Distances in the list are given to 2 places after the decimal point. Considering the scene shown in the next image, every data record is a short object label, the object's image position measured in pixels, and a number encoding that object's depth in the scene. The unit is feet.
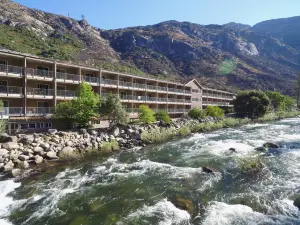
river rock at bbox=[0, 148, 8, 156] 65.11
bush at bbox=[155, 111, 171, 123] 142.09
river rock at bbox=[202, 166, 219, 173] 57.85
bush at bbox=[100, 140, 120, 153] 82.33
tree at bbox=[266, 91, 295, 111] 301.84
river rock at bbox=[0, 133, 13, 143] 71.95
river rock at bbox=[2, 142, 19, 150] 68.54
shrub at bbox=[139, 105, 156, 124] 125.18
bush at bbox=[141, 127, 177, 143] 100.64
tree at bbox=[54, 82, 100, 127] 96.58
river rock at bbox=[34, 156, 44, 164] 65.77
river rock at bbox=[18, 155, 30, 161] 64.90
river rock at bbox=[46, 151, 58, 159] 69.68
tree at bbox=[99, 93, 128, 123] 107.45
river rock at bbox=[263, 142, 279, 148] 86.33
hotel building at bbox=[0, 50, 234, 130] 92.22
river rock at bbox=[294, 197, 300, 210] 38.98
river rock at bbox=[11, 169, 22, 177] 55.84
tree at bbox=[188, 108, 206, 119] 173.55
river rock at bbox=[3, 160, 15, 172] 59.37
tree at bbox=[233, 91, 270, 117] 205.64
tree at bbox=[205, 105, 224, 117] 190.26
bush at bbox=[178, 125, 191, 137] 120.47
